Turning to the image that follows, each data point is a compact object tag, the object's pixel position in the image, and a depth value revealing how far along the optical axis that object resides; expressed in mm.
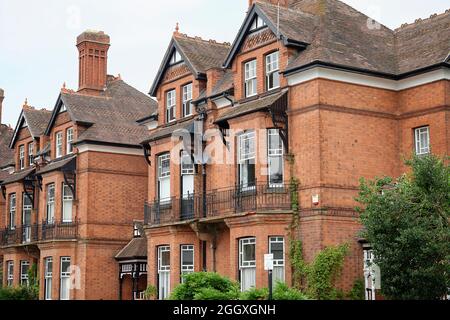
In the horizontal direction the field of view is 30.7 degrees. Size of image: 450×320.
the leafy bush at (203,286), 23734
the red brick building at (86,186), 39781
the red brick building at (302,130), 27609
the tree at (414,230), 22172
